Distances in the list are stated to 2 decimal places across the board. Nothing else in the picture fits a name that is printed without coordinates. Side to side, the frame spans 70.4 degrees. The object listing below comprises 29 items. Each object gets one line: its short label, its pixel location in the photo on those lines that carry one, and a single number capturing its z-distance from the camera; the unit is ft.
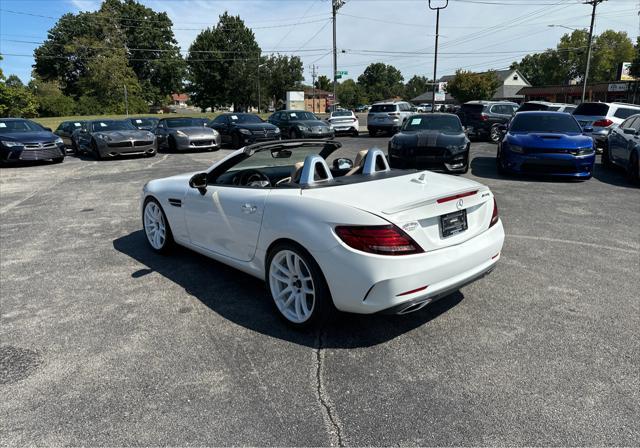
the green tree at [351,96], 370.94
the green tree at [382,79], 499.92
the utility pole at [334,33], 119.85
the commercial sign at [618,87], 153.99
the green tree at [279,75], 242.17
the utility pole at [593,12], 112.68
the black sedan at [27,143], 43.75
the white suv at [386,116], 75.66
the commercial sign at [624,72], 148.25
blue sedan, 31.27
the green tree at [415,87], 522.06
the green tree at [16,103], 133.69
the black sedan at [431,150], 33.35
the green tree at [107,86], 179.63
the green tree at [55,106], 188.34
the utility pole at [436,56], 106.93
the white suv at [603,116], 48.76
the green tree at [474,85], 258.16
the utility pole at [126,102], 173.37
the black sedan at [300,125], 63.93
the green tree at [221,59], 245.86
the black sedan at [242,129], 57.16
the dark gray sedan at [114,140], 48.32
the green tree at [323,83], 451.94
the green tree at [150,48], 253.85
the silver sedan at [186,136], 53.78
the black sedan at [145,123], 58.70
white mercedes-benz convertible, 9.36
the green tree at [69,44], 238.07
